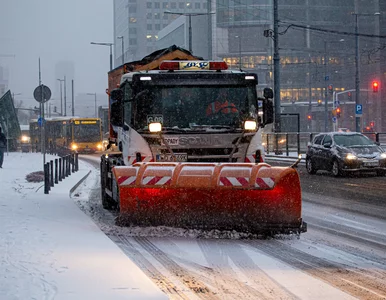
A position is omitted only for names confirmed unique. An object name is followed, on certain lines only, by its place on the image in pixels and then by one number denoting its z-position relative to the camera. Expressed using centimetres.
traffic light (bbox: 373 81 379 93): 4665
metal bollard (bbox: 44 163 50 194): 1726
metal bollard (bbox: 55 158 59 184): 2126
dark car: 2341
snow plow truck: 1004
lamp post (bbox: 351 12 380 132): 4247
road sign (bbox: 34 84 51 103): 2145
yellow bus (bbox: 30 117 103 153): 5506
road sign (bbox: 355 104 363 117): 4044
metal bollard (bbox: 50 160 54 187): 1950
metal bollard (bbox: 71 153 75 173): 2946
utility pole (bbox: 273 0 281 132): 3722
